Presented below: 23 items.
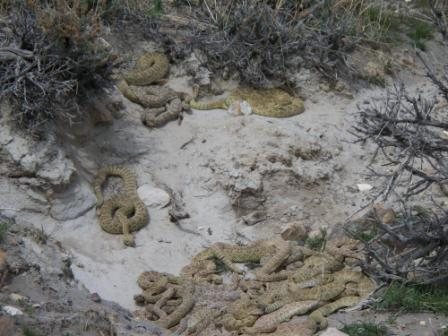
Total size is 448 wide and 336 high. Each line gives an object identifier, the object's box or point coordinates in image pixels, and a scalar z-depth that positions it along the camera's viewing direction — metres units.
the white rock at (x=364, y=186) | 9.43
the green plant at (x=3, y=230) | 7.29
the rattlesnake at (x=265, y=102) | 10.16
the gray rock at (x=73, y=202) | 8.60
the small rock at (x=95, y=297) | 7.33
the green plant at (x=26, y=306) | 6.03
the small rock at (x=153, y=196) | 9.14
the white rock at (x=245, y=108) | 10.11
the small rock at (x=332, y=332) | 6.35
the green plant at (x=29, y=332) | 5.41
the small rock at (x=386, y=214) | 8.39
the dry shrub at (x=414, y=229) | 6.70
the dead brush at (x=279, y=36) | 10.55
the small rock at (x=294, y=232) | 8.63
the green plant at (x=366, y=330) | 6.45
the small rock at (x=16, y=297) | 6.34
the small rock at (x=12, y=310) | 5.82
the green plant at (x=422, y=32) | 11.91
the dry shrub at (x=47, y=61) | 8.50
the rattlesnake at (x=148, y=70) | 10.34
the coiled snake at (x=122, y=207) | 8.69
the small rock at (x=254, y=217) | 9.04
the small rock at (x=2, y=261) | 6.74
